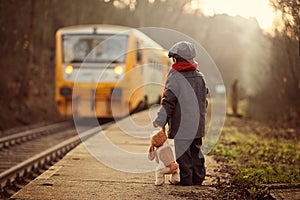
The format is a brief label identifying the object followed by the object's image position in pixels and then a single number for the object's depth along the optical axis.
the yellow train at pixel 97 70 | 23.27
